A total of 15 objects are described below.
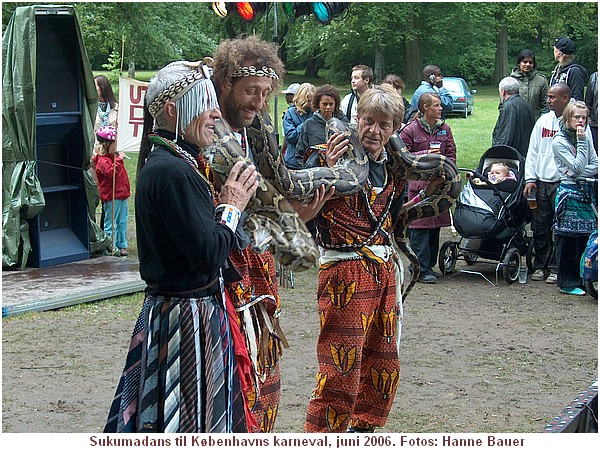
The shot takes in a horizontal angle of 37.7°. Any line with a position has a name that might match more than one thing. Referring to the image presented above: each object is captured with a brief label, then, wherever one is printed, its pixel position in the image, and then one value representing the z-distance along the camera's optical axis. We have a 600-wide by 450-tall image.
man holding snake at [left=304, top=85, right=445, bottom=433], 4.51
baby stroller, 9.11
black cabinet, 9.38
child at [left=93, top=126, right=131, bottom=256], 9.82
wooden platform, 7.87
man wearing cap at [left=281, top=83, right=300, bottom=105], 13.05
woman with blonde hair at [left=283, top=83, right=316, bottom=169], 10.26
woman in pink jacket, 9.05
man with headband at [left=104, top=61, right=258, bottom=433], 3.18
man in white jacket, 9.09
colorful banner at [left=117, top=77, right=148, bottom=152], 9.21
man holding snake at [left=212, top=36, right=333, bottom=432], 3.89
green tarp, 8.95
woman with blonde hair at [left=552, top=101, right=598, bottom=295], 8.44
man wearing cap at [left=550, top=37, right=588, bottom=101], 10.80
